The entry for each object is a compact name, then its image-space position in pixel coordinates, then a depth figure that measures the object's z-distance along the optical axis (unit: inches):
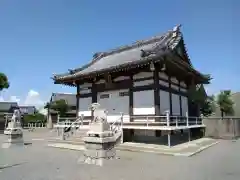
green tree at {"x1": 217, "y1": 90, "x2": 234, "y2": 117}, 1049.2
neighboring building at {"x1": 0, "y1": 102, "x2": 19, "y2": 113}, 2352.9
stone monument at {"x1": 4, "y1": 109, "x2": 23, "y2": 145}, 601.3
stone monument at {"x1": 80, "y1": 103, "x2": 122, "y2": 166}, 356.2
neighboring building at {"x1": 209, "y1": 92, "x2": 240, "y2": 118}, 1395.9
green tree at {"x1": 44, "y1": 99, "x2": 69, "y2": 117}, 2050.9
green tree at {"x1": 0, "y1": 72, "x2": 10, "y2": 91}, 1455.2
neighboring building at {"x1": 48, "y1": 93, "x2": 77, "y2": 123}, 2285.9
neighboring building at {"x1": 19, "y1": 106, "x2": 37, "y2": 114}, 3161.9
